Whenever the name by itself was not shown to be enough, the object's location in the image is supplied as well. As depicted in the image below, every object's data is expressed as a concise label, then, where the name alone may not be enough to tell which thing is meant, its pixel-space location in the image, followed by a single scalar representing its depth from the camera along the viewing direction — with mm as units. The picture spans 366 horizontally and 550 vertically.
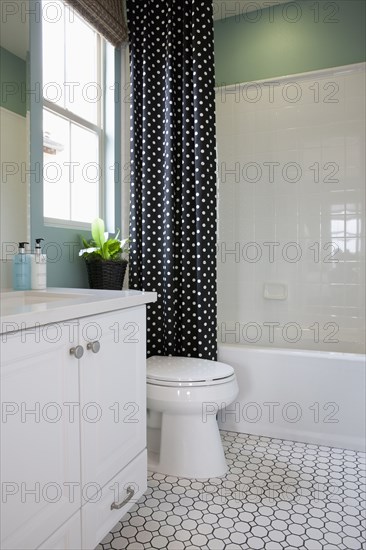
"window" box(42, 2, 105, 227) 1994
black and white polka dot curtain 2215
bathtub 2111
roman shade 2158
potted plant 2150
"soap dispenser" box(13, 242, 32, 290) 1634
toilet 1777
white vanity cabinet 946
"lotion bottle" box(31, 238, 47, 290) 1670
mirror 1645
